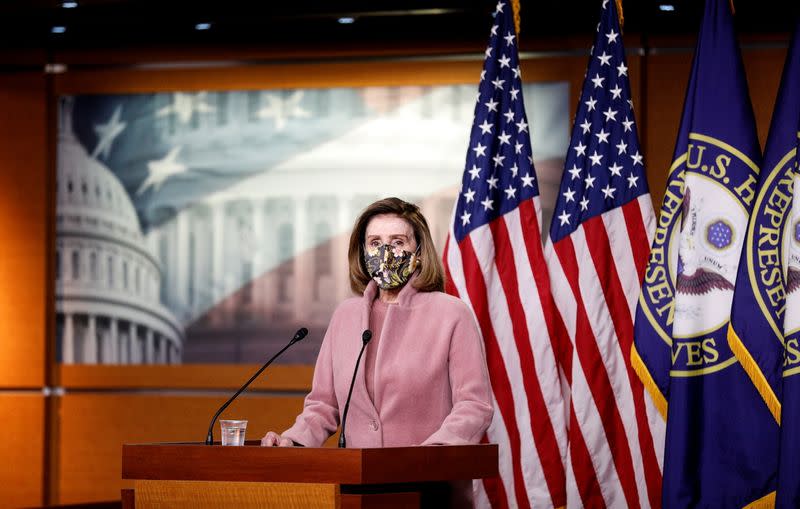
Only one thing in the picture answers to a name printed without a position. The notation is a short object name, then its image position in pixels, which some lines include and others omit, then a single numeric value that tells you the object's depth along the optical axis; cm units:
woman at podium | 660
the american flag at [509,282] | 887
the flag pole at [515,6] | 941
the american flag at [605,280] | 869
